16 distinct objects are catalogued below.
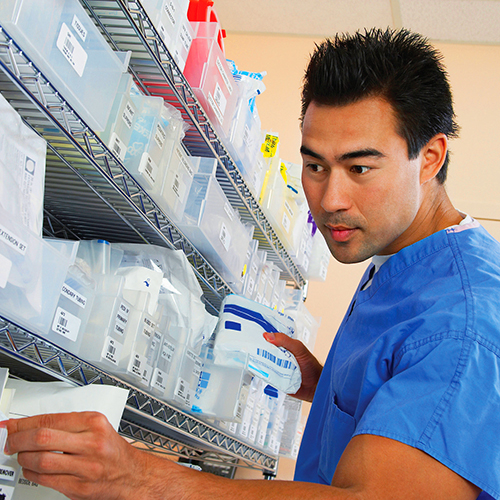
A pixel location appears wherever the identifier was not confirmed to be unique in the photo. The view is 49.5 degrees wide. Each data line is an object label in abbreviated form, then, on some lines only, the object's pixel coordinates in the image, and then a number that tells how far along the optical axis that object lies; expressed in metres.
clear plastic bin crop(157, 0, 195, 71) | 1.41
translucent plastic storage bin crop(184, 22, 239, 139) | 1.64
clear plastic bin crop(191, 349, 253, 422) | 1.84
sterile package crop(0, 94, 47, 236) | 0.95
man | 0.85
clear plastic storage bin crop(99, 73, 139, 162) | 1.23
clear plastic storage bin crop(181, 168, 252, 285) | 1.68
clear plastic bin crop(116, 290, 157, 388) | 1.33
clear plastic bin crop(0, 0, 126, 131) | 0.93
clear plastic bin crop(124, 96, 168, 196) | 1.34
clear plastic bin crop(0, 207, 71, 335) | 0.92
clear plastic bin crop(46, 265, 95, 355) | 1.10
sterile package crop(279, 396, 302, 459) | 2.75
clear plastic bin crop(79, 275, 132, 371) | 1.22
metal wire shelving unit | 1.04
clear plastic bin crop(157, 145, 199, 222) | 1.51
